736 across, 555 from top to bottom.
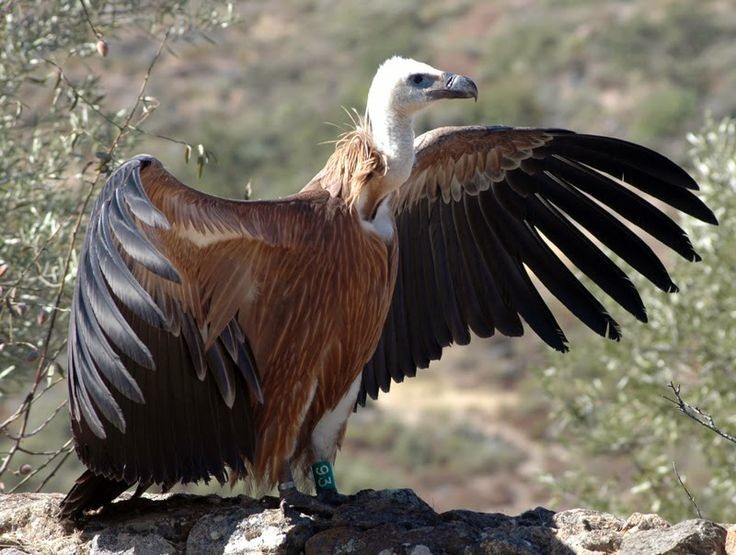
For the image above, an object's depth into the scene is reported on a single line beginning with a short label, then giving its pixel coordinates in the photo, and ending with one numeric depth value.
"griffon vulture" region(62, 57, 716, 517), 9.70
